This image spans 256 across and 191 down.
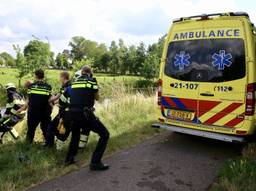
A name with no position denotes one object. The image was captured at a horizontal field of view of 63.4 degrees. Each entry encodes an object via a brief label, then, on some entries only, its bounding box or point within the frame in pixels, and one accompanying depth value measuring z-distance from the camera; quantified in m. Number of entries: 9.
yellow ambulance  3.86
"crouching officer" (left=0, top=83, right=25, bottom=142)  5.18
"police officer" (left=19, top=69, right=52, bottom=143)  4.54
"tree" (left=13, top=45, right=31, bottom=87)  18.17
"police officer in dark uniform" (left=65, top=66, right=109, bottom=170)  3.56
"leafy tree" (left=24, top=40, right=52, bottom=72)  15.29
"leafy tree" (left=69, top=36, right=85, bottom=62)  72.33
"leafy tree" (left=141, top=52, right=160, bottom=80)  23.93
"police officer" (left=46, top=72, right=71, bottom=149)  4.23
